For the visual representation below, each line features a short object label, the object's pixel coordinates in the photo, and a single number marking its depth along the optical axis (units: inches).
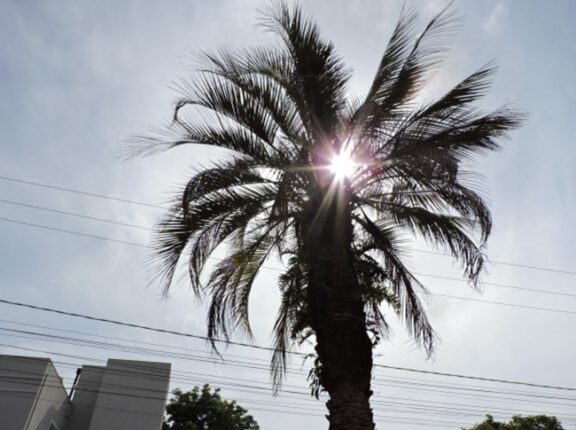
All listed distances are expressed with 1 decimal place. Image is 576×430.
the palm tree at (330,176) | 269.7
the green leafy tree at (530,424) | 970.1
